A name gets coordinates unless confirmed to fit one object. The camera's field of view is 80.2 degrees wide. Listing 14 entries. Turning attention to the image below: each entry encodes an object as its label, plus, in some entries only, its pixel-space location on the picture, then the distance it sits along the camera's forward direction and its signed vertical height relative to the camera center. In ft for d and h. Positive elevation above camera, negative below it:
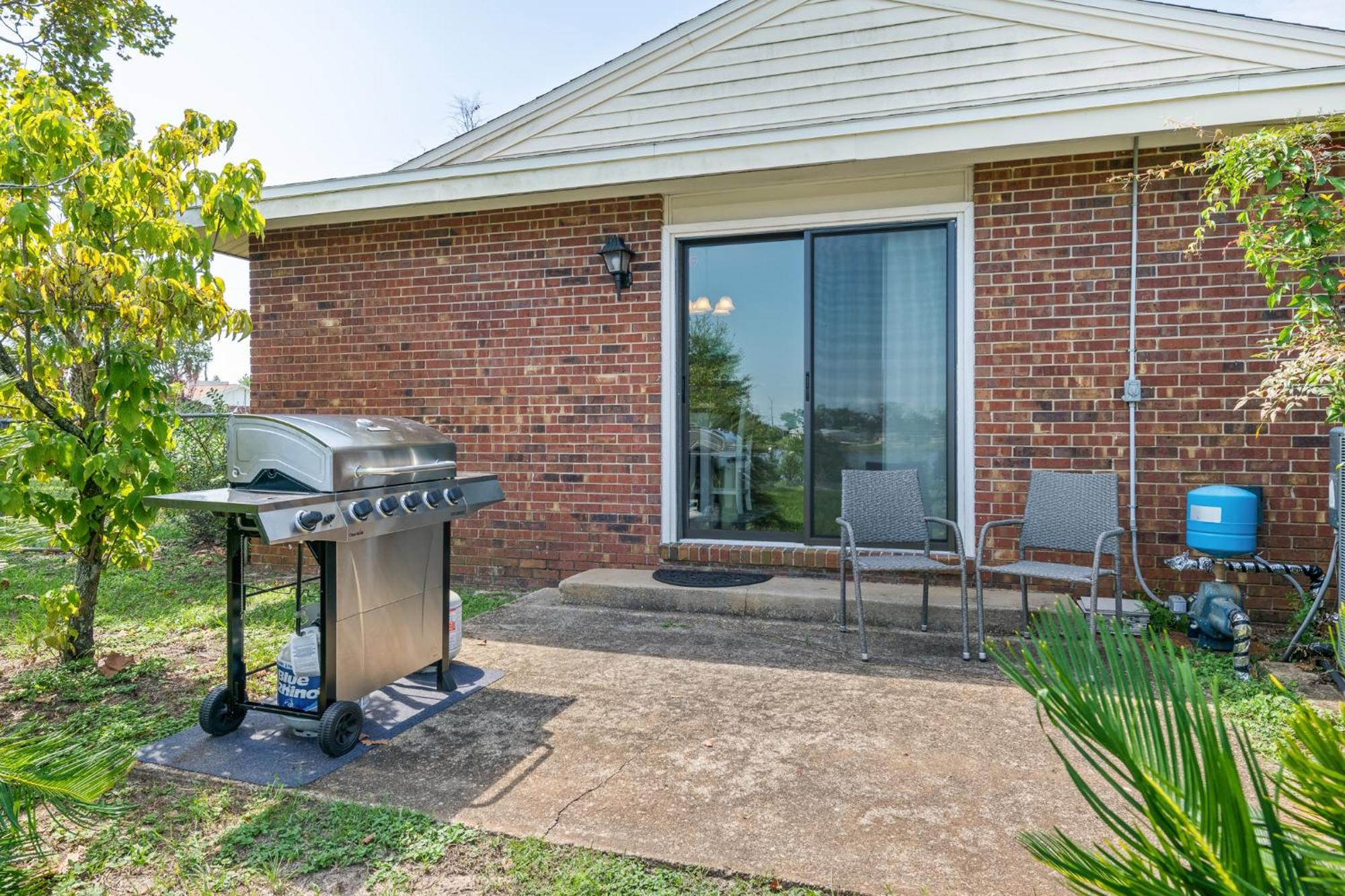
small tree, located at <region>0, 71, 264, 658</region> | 10.75 +1.77
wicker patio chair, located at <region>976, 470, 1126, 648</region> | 13.26 -1.64
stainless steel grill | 8.73 -1.11
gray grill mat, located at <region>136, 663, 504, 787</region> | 8.91 -3.82
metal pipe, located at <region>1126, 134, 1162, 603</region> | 15.14 +2.82
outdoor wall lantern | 18.04 +3.85
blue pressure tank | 13.20 -1.57
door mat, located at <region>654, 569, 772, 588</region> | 16.84 -3.27
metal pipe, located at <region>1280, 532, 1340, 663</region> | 11.71 -2.70
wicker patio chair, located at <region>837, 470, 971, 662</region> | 15.21 -1.54
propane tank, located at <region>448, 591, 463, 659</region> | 11.59 -2.90
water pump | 12.87 -2.20
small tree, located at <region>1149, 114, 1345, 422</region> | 11.18 +2.75
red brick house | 15.03 +3.16
